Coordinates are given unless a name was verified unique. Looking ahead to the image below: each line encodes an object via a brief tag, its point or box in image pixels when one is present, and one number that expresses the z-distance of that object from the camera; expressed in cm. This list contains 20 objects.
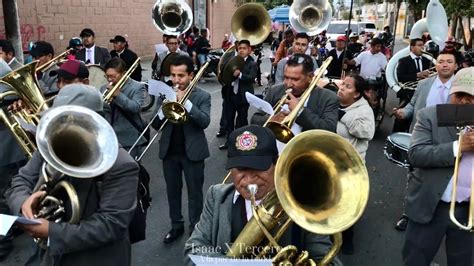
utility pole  923
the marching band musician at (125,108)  455
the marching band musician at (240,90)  707
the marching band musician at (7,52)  524
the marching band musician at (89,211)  207
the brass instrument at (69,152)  194
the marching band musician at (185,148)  400
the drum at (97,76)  498
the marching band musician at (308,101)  349
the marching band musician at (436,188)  280
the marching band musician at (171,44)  804
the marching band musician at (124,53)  841
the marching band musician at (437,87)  417
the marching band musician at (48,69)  490
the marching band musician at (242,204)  202
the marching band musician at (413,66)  667
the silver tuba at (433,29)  609
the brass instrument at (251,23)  809
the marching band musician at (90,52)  784
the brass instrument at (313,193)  181
